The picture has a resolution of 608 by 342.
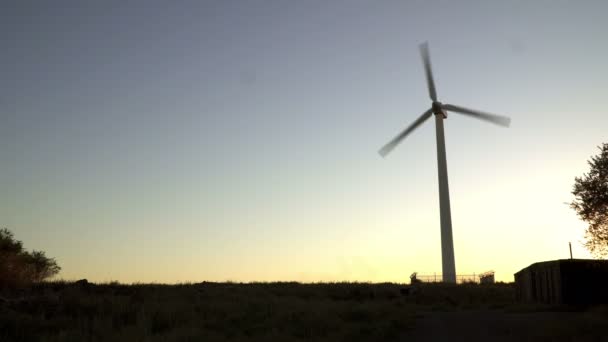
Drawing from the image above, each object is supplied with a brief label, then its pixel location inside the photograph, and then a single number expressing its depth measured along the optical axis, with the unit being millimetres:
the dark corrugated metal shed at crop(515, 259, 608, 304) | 29984
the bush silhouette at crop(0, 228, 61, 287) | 45525
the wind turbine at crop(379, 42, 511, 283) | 53438
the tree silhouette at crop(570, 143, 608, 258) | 30328
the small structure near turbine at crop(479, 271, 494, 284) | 74000
